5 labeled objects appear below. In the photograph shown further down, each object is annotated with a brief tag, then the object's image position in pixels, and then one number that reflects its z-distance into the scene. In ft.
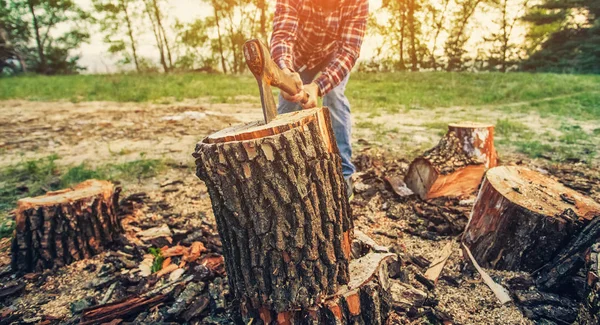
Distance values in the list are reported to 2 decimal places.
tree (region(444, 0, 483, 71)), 83.30
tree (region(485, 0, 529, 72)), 84.02
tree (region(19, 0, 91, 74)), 95.76
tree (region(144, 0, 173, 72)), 97.19
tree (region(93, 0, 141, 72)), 100.07
